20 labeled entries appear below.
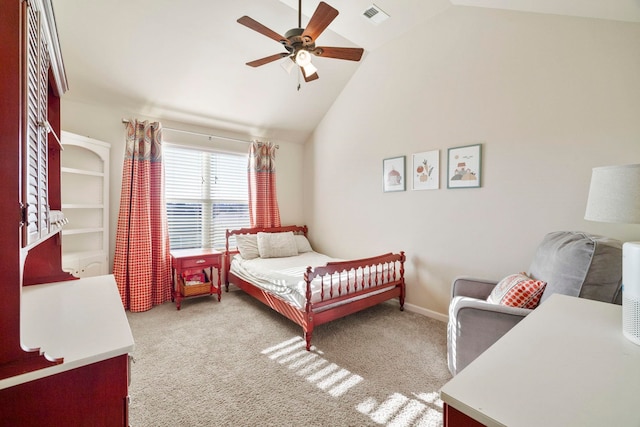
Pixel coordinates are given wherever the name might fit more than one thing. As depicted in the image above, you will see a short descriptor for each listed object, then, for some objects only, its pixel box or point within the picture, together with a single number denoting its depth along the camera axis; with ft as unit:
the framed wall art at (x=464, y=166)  8.73
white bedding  8.44
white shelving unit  9.37
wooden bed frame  8.10
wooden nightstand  10.82
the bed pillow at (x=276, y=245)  12.62
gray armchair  5.00
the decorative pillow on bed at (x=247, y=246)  12.47
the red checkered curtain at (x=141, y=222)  10.25
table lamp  2.87
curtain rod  11.68
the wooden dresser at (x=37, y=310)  2.28
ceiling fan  5.71
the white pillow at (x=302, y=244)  13.99
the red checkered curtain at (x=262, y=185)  13.61
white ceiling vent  8.91
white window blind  12.11
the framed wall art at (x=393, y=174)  10.68
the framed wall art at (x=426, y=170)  9.71
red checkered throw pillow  5.76
